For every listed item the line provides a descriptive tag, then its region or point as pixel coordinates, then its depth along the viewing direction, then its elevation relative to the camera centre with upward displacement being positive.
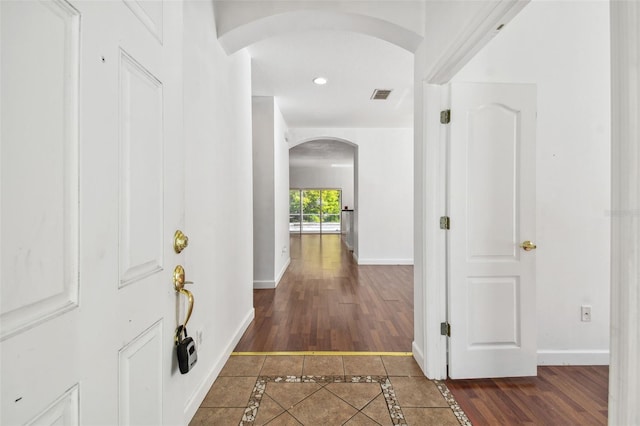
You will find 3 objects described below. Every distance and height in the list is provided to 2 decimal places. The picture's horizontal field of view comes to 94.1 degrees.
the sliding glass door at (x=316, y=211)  13.86 +0.05
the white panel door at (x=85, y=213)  0.42 +0.00
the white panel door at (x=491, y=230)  2.07 -0.13
